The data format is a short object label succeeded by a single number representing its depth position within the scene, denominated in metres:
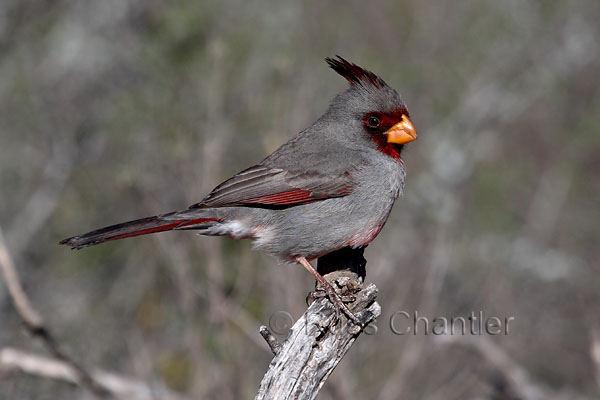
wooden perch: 6.88
